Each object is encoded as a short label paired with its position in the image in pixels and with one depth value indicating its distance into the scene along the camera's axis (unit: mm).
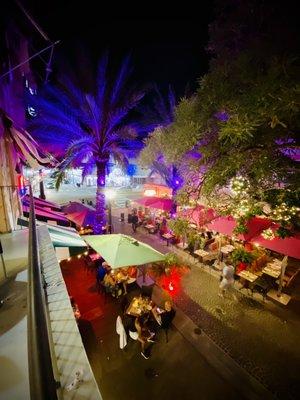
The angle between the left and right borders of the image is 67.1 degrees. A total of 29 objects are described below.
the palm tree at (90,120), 12758
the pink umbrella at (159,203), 16484
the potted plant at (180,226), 8430
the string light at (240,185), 6910
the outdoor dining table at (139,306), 8156
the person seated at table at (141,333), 7532
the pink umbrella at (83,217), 13964
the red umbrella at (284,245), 9180
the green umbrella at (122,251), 8586
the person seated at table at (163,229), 17891
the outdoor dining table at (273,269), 10802
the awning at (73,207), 15549
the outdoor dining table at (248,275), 10570
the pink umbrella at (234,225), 10969
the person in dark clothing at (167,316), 8156
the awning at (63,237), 6620
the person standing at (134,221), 19672
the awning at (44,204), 11459
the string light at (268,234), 9480
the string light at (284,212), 6230
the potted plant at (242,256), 10930
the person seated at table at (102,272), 10648
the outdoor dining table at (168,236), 16356
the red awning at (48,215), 11141
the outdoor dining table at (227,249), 13149
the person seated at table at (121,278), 10250
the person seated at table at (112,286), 9987
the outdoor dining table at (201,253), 13326
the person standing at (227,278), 10285
